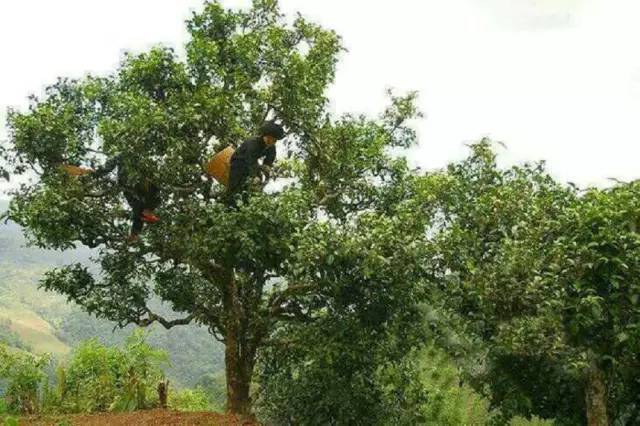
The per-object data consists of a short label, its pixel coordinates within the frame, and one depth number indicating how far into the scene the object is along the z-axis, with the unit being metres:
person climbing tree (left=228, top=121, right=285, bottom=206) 8.81
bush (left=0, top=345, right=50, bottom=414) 11.23
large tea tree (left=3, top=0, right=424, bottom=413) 8.51
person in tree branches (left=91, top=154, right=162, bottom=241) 9.48
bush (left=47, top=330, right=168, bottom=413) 11.61
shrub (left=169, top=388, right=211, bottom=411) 15.79
